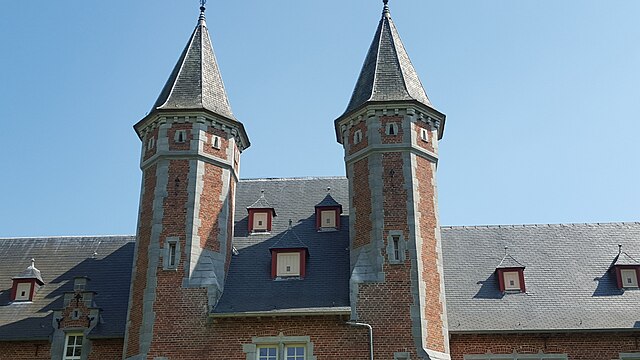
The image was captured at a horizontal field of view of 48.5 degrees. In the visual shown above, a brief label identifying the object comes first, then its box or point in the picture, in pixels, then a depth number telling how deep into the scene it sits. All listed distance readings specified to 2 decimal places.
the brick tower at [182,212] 20.91
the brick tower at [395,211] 20.34
